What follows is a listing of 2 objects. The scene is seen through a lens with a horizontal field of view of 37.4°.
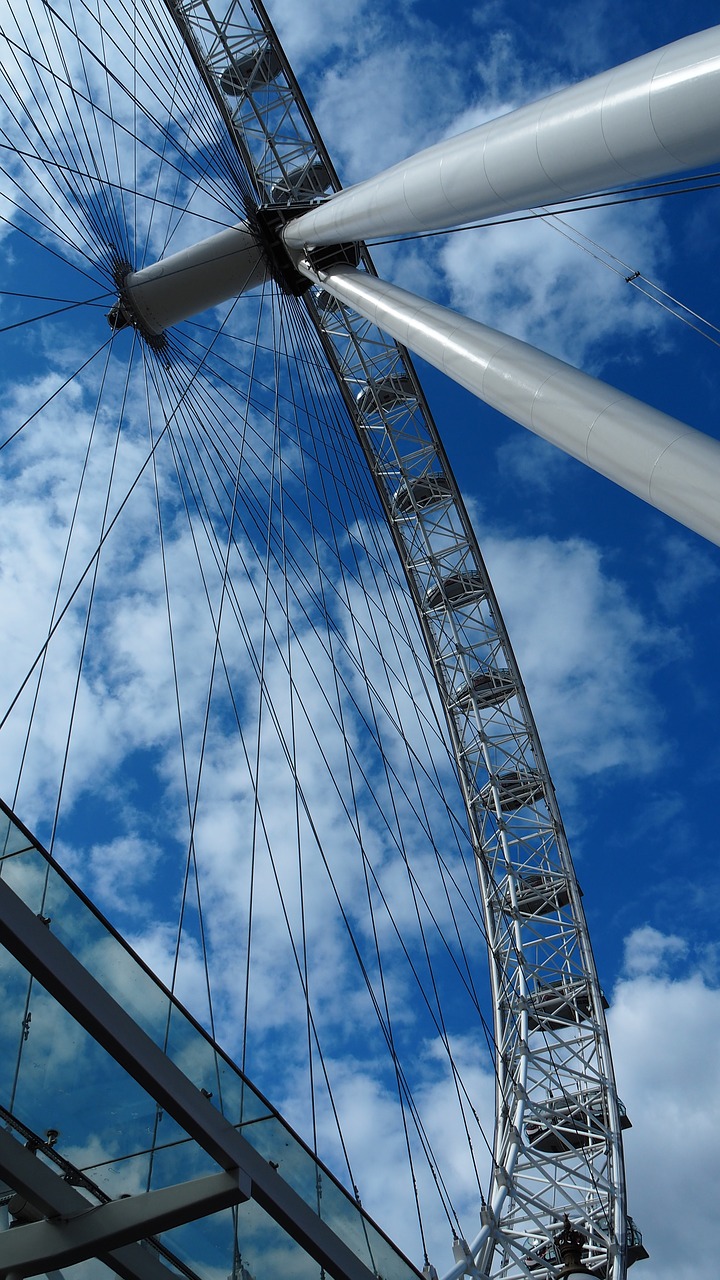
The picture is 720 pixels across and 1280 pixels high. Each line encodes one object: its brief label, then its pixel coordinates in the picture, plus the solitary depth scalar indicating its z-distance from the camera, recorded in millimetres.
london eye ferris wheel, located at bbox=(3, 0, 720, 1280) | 8336
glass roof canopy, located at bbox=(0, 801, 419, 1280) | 7934
